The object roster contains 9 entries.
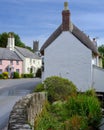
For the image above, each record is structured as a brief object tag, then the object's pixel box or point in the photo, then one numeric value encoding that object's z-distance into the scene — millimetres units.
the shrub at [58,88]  22747
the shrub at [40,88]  29098
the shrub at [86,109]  13994
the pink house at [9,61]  72125
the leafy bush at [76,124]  12623
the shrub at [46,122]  12336
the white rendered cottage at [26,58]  78562
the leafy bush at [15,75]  69438
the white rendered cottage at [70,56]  33156
